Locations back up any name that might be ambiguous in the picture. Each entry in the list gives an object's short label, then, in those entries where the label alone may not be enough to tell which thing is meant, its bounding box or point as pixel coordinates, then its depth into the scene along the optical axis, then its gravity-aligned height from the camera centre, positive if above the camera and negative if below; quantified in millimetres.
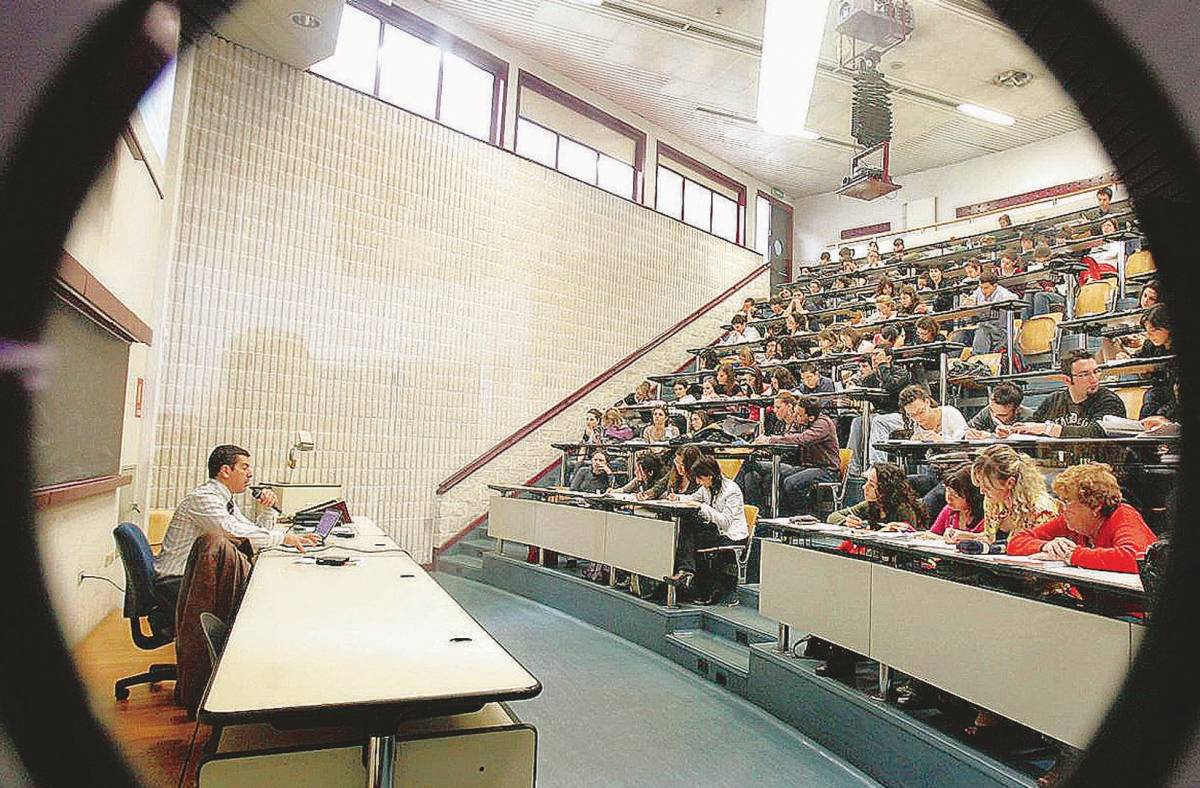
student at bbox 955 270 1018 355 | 5520 +993
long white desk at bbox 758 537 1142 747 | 1698 -533
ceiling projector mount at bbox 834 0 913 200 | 6125 +3229
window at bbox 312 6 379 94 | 5906 +3164
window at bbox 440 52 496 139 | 6730 +3235
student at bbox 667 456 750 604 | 3916 -446
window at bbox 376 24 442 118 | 6281 +3216
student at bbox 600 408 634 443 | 6387 +103
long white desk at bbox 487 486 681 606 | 3926 -614
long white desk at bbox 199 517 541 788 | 1286 -490
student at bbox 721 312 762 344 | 8203 +1293
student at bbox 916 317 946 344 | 5168 +862
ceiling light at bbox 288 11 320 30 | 4968 +2849
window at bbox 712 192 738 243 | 10078 +3205
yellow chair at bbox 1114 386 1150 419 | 4047 +354
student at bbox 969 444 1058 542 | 2637 -138
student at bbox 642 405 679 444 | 5965 +94
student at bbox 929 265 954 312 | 6535 +1680
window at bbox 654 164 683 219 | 9125 +3192
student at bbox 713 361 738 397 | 6230 +550
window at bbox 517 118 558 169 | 7441 +3094
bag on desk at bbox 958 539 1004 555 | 2199 -296
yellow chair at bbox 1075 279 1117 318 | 5230 +1189
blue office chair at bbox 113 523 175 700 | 2645 -679
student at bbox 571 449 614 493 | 5747 -315
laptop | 3314 -470
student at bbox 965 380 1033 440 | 3793 +265
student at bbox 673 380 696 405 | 6523 +475
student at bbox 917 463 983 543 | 2918 -203
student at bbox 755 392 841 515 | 4648 -41
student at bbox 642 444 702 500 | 4457 -240
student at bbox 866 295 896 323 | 6488 +1270
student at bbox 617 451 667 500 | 5004 -206
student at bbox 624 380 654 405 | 6996 +454
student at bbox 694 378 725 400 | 6361 +464
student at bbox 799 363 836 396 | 5566 +496
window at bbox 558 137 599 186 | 7887 +3101
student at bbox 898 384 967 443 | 3996 +191
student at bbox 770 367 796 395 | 5391 +492
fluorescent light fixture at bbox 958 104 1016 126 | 7930 +3812
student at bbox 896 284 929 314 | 6270 +1277
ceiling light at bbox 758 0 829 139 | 4969 +2942
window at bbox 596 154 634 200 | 8375 +3102
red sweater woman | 1982 -209
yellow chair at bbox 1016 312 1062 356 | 5273 +901
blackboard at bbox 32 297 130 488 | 2746 +77
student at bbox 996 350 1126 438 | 3316 +256
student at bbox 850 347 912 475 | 4977 +314
